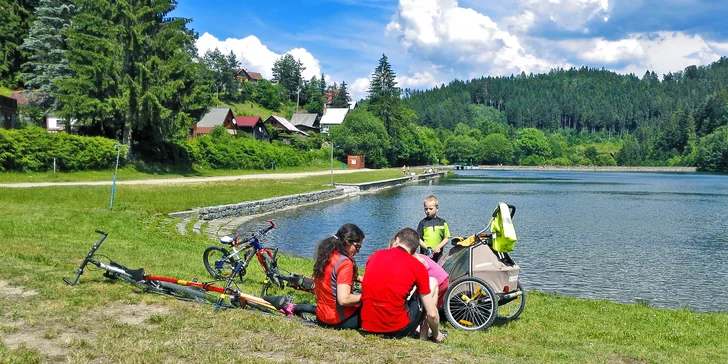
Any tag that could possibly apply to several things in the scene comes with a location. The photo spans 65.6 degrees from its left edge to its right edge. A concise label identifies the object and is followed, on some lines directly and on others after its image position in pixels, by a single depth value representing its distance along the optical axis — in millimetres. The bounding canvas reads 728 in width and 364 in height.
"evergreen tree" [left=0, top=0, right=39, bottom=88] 57375
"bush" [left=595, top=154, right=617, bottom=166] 165250
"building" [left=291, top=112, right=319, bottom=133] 131138
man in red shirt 5797
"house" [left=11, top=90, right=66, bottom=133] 43975
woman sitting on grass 6109
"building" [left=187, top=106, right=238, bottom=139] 89681
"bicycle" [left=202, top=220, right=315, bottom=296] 8905
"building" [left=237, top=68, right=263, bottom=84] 188625
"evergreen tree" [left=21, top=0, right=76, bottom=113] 42688
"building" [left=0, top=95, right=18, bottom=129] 41656
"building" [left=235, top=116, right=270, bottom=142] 96562
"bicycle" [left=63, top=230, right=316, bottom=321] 6965
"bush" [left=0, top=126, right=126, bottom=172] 31672
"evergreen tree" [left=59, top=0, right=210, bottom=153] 38125
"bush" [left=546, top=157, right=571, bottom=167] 168500
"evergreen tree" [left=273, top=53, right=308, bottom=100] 165375
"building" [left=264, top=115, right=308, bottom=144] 105888
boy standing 8828
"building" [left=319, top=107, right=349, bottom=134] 139875
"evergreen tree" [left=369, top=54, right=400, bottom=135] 107312
